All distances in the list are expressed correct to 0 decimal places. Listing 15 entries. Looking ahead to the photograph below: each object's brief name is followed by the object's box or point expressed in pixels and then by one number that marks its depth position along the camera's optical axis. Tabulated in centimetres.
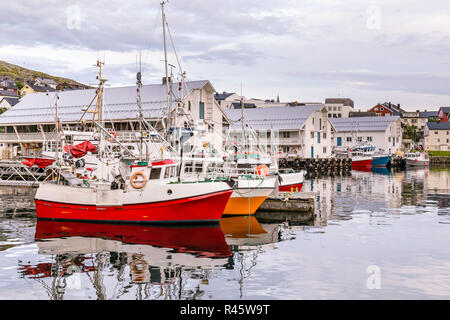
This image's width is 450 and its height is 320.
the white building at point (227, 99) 13234
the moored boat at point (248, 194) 2897
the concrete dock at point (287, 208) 2977
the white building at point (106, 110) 5547
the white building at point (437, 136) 14050
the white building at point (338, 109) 16462
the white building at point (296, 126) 7919
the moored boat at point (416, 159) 10181
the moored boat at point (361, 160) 9400
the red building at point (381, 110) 16194
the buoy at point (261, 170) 3135
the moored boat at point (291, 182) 3828
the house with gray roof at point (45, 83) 16988
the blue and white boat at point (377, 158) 9612
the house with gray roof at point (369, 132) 10769
